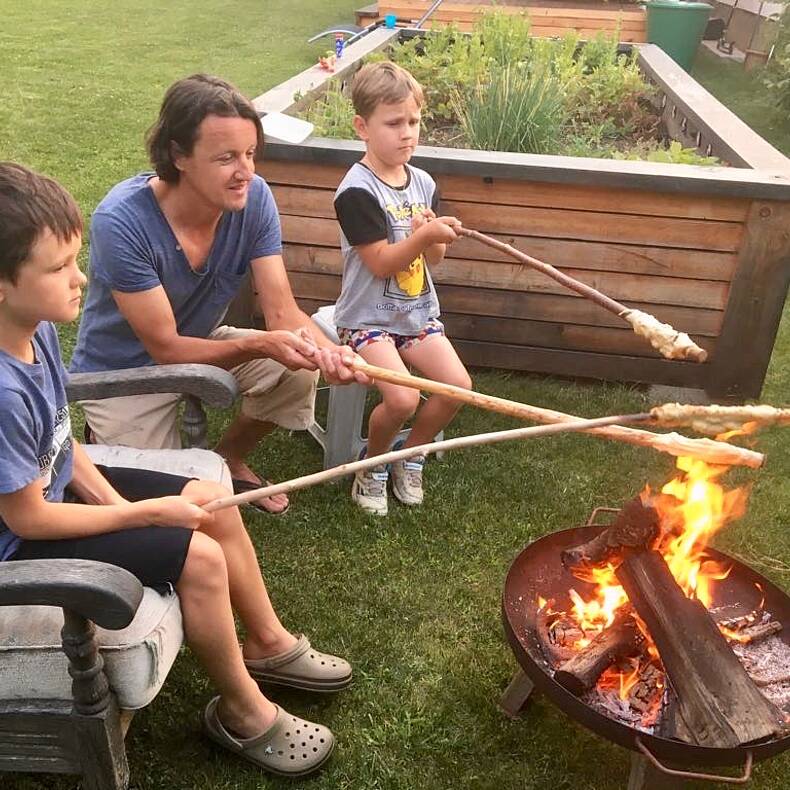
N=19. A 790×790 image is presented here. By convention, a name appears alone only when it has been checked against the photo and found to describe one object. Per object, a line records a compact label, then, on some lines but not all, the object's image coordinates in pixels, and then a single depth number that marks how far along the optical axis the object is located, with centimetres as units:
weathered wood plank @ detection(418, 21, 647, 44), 809
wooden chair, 147
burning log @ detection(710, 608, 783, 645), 209
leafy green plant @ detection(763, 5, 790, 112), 810
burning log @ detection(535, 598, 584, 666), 206
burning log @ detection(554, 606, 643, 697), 193
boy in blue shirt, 156
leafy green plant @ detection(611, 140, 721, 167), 379
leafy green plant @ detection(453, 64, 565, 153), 414
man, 234
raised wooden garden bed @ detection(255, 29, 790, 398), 351
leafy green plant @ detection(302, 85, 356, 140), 401
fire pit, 175
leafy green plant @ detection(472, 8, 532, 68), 550
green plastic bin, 920
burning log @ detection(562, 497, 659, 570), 207
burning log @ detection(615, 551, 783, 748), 173
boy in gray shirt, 284
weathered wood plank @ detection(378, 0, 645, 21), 824
